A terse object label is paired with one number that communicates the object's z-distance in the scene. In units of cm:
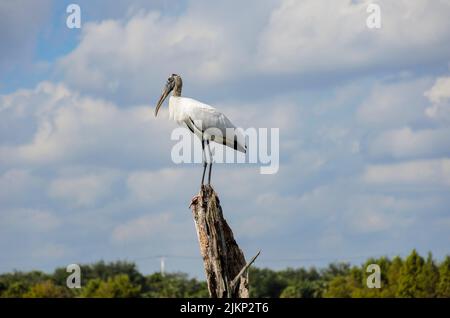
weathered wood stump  1727
